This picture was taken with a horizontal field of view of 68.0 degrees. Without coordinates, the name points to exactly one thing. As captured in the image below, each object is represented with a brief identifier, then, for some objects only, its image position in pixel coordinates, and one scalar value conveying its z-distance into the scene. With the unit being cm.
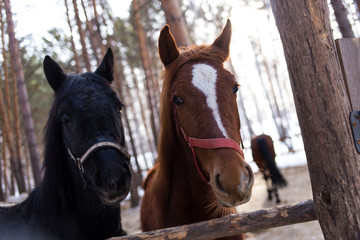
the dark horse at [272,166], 587
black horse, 207
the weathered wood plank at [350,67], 187
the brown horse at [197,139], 169
